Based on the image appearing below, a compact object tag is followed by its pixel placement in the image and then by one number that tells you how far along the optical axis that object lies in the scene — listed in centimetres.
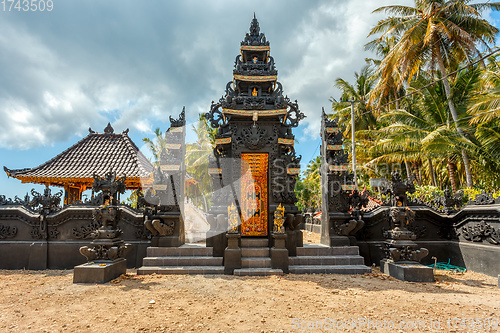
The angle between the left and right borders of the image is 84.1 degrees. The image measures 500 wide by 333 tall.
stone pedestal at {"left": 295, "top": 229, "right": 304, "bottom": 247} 905
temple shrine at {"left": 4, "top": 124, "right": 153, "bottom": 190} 1243
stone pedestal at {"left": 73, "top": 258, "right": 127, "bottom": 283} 667
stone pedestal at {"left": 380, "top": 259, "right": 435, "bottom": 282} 706
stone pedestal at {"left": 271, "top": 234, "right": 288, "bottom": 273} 794
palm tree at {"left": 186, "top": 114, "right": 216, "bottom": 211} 2386
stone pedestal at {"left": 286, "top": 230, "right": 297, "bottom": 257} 872
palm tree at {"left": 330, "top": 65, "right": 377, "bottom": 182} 3000
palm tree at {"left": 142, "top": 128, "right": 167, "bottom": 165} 2550
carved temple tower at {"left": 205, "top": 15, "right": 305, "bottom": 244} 950
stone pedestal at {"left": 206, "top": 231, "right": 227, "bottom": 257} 863
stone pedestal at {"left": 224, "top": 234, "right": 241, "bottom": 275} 787
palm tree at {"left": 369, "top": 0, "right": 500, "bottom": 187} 1581
